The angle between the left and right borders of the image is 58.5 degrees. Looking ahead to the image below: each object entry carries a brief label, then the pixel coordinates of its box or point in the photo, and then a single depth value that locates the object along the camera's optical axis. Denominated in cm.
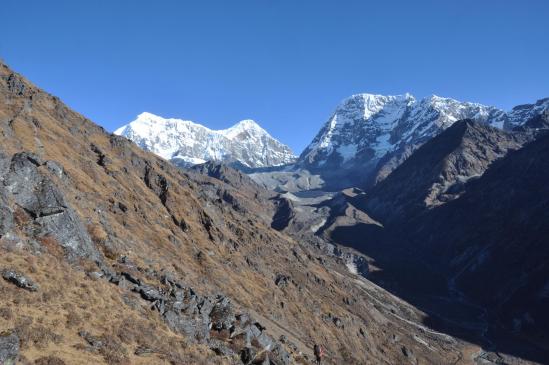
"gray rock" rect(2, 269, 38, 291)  3325
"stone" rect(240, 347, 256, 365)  4222
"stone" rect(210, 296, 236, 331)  4971
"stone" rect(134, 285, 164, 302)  4425
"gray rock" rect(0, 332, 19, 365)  2577
